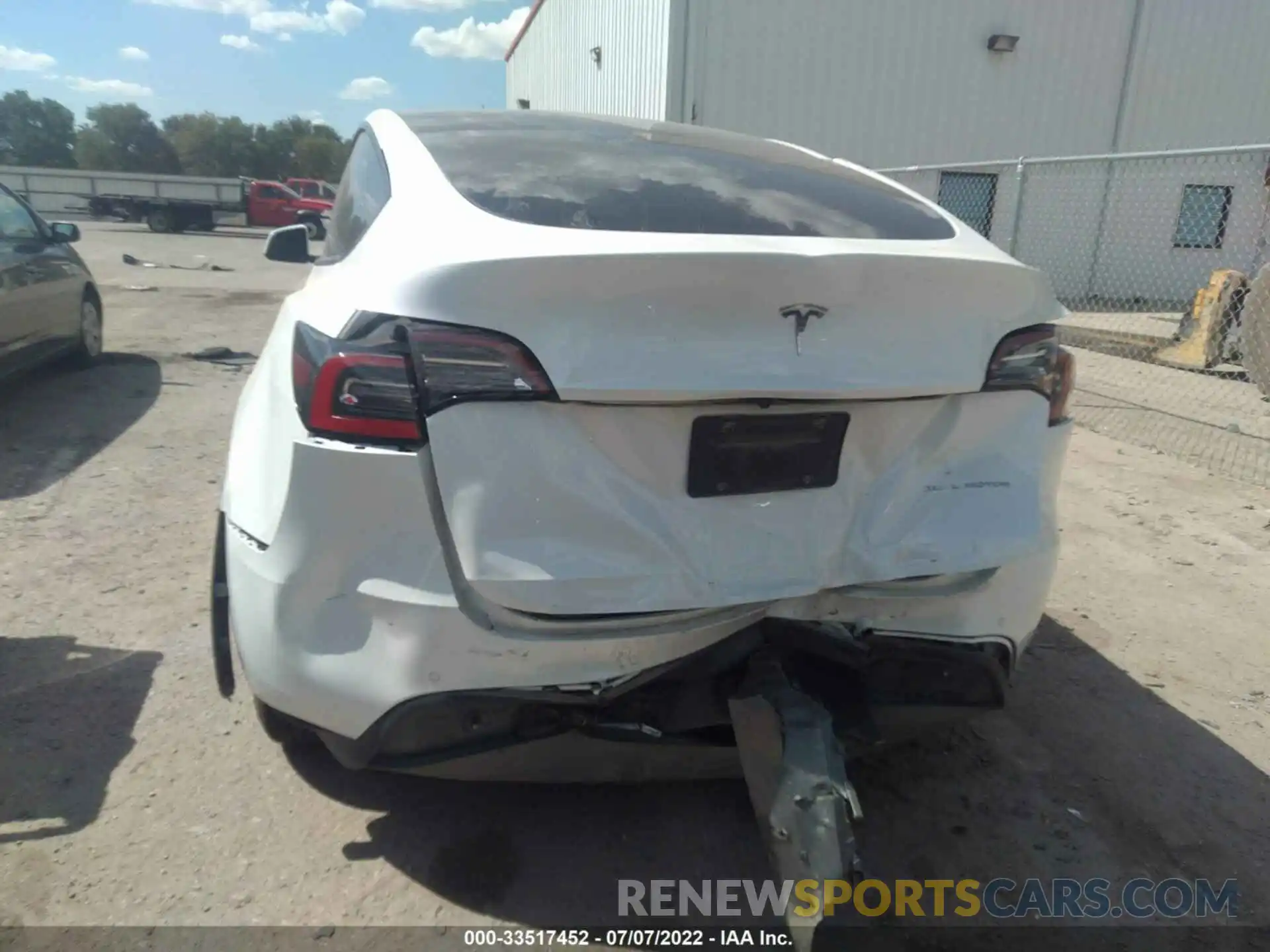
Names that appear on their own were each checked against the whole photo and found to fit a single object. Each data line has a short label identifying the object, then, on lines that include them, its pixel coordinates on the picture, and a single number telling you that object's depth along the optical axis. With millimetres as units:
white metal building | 16047
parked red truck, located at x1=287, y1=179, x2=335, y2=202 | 35438
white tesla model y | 1789
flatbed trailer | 30000
